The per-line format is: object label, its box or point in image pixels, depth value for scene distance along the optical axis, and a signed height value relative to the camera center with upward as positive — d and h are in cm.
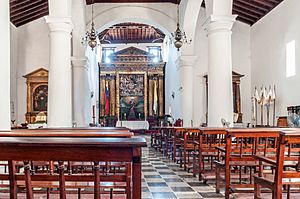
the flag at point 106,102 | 2542 +62
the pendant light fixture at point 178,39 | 1147 +207
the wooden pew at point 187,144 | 761 -67
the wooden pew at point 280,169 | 296 -45
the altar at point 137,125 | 2495 -85
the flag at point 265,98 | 1330 +41
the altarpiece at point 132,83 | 2595 +182
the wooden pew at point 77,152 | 228 -23
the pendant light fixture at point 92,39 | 1124 +206
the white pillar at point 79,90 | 1494 +83
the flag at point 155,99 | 2580 +76
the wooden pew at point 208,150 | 596 -66
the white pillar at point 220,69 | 867 +91
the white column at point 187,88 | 1524 +88
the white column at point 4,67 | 554 +64
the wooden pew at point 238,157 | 443 -56
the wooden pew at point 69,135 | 360 -22
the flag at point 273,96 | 1310 +46
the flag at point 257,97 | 1366 +46
